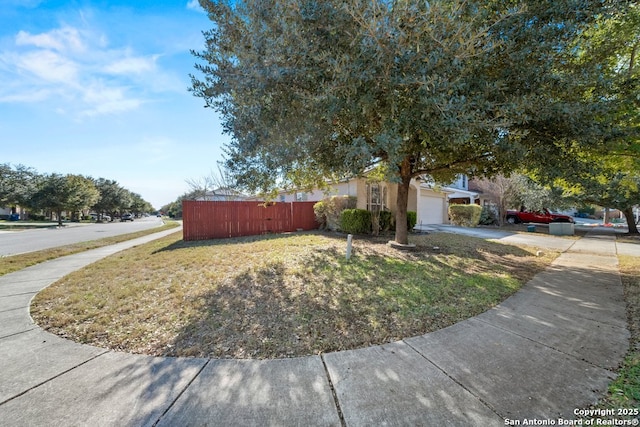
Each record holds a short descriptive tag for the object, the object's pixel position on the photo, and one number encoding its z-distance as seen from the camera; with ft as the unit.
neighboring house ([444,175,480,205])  75.69
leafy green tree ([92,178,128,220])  150.20
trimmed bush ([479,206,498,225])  70.85
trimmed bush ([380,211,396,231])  40.66
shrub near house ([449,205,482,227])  62.03
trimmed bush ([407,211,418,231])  42.70
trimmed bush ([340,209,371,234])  38.91
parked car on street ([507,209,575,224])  68.49
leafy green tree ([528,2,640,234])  16.09
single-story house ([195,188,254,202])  94.63
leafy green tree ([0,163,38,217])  93.83
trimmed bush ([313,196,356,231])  43.28
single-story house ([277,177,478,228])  44.62
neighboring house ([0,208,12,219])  154.16
